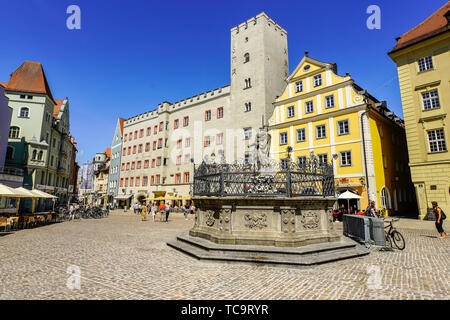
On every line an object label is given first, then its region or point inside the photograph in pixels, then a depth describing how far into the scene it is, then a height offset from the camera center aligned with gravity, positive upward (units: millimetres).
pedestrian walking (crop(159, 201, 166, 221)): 24064 -805
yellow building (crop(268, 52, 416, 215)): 22344 +6853
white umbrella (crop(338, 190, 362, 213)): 19469 +423
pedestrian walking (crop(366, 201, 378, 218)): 13248 -517
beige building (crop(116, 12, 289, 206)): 32562 +12165
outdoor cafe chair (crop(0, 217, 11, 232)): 14035 -1236
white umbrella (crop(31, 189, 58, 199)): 19400 +423
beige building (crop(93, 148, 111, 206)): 60247 +5130
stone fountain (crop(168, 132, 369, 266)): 7437 -664
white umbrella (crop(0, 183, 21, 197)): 14336 +458
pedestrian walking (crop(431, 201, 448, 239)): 11367 -747
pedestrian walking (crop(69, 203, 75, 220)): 24219 -1233
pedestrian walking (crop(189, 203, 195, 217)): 26703 -1085
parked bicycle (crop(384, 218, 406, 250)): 9240 -1486
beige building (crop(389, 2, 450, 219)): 19625 +8038
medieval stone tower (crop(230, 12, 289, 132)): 32031 +18009
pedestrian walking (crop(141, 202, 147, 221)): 23922 -1198
